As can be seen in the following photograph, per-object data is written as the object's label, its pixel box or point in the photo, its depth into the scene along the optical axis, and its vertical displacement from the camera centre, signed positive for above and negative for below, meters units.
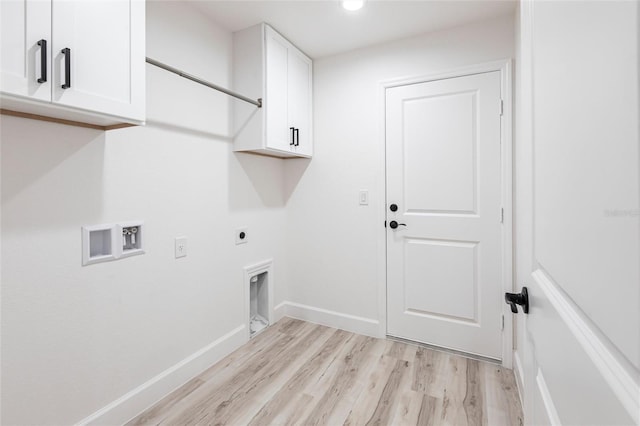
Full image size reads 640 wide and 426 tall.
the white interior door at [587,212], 0.28 +0.00
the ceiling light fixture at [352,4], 1.89 +1.31
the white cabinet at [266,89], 2.19 +0.92
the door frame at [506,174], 2.05 +0.25
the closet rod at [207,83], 1.54 +0.77
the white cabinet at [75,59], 0.99 +0.57
